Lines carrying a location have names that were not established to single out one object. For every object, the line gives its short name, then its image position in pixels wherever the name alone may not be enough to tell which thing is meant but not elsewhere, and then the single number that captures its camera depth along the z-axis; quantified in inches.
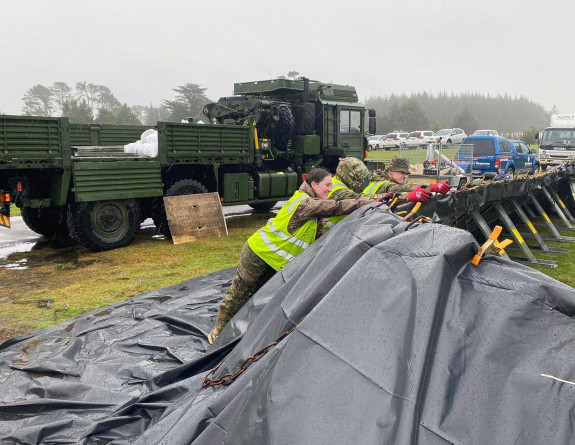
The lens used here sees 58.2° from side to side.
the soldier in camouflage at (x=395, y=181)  233.6
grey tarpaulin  73.2
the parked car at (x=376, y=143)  1668.8
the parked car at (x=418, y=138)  1660.9
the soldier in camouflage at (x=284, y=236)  161.5
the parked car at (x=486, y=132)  1551.2
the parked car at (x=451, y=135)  1650.2
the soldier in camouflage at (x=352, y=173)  227.0
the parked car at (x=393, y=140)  1675.7
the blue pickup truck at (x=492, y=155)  717.3
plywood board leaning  383.6
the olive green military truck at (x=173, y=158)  329.1
